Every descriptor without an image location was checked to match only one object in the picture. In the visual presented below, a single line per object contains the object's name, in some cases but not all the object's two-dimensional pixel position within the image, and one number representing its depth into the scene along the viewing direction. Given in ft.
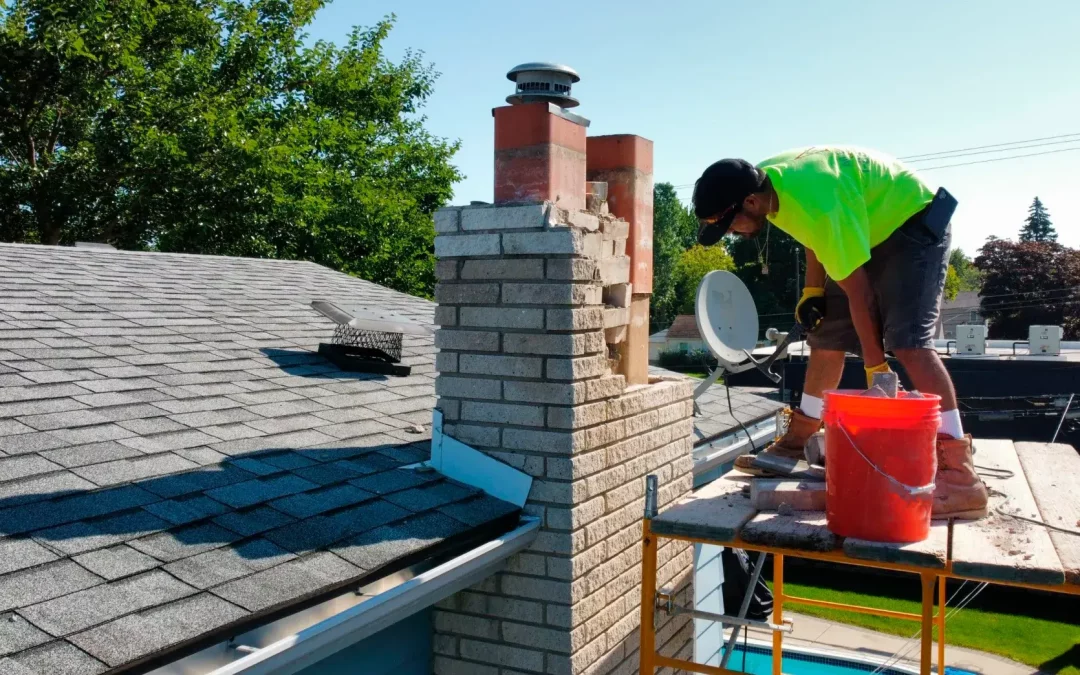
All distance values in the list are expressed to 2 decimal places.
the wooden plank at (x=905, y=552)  9.46
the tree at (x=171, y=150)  59.47
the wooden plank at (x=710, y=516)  10.65
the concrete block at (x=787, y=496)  11.19
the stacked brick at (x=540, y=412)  12.20
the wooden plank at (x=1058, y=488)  9.66
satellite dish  18.89
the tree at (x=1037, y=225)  238.89
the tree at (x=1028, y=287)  154.61
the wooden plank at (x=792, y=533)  10.07
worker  11.08
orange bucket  9.62
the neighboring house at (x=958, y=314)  166.40
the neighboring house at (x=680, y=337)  180.55
